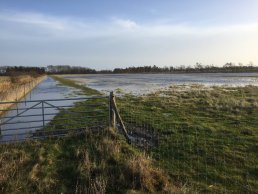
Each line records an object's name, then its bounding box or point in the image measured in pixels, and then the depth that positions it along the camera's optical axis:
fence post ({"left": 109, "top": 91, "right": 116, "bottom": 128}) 8.45
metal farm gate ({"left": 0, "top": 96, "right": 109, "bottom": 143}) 9.69
